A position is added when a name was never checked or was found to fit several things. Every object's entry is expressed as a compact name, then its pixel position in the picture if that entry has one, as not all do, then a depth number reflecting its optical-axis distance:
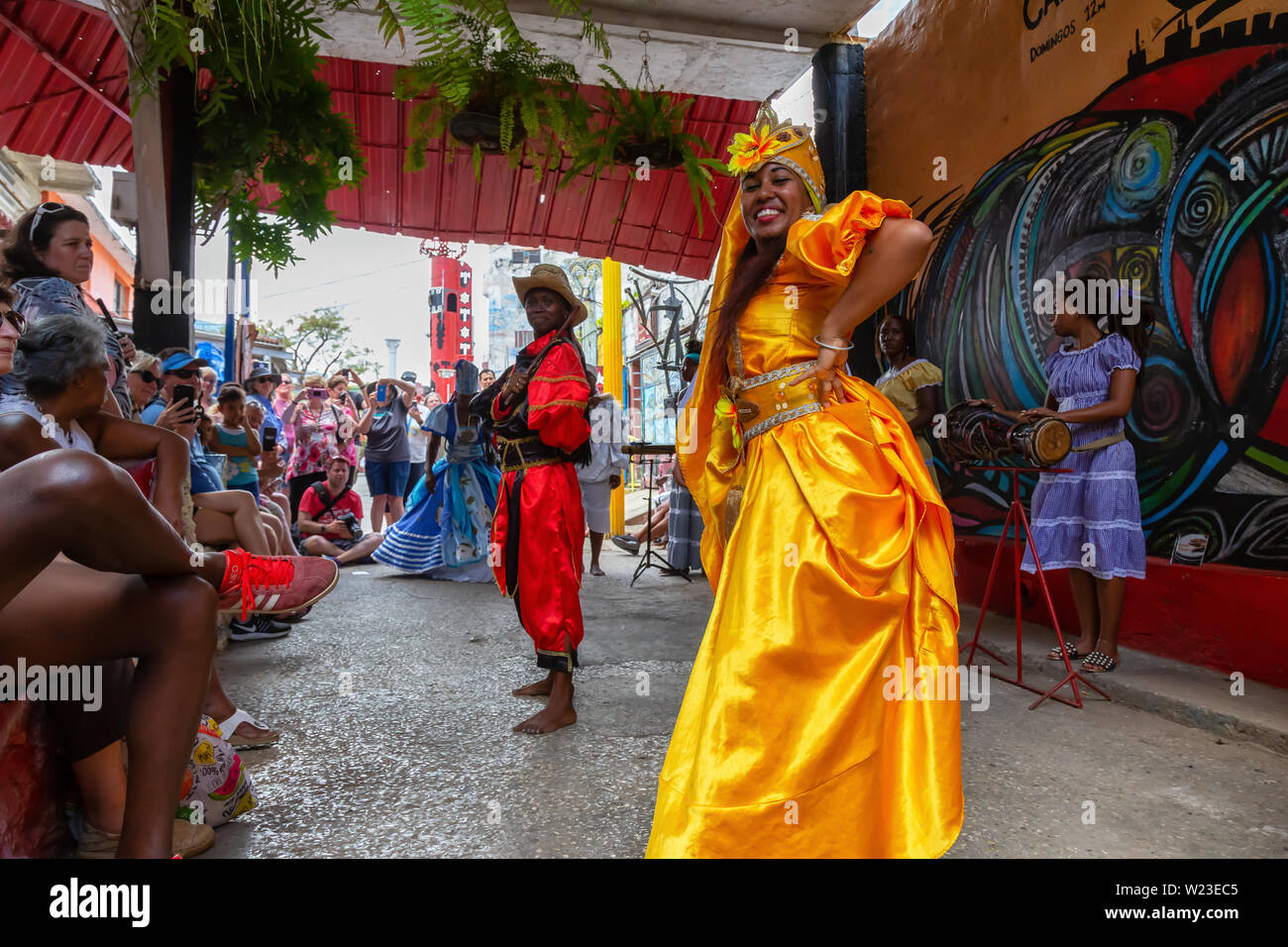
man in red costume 3.37
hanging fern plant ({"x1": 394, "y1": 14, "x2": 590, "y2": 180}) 3.53
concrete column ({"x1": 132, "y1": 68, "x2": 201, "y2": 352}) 3.39
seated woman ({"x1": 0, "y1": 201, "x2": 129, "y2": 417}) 2.85
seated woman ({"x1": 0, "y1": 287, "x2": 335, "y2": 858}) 1.45
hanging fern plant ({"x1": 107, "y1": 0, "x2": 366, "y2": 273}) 2.61
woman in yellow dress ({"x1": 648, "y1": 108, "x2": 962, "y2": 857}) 1.70
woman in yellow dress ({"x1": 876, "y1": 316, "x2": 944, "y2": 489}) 4.65
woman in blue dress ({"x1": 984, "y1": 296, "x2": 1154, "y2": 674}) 3.59
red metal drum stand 3.29
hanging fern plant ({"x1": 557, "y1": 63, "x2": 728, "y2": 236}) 3.70
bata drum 3.17
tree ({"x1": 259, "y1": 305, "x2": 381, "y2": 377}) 30.31
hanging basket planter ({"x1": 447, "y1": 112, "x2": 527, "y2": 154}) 3.84
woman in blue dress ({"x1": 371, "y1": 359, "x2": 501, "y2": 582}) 7.23
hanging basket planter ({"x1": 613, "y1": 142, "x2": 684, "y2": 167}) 4.06
